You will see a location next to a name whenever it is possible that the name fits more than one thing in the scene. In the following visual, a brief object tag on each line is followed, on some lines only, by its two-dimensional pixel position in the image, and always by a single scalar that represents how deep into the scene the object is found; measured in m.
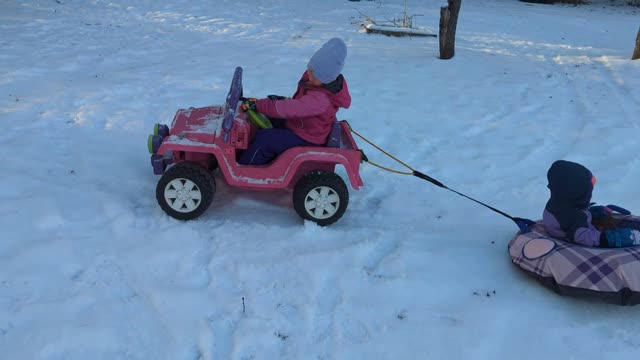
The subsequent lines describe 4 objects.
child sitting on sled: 3.08
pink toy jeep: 3.50
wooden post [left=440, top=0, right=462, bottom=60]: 7.74
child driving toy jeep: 3.51
